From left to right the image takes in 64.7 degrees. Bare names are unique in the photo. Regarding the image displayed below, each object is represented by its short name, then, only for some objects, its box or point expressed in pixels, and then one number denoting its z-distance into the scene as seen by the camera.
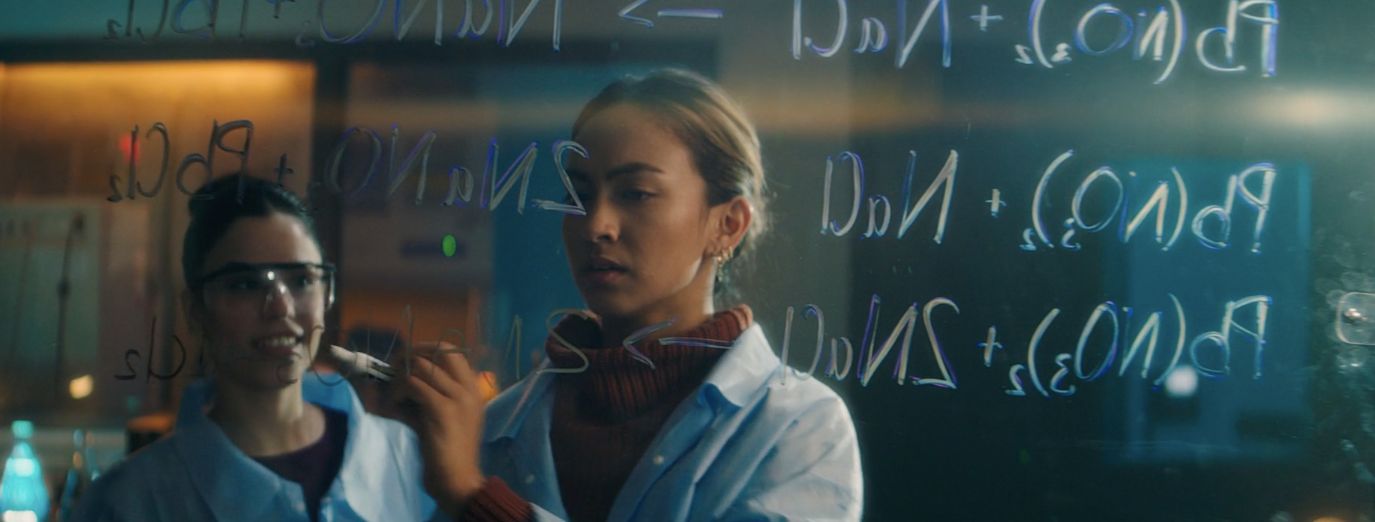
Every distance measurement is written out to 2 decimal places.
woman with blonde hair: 1.82
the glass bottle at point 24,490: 1.95
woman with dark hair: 1.87
